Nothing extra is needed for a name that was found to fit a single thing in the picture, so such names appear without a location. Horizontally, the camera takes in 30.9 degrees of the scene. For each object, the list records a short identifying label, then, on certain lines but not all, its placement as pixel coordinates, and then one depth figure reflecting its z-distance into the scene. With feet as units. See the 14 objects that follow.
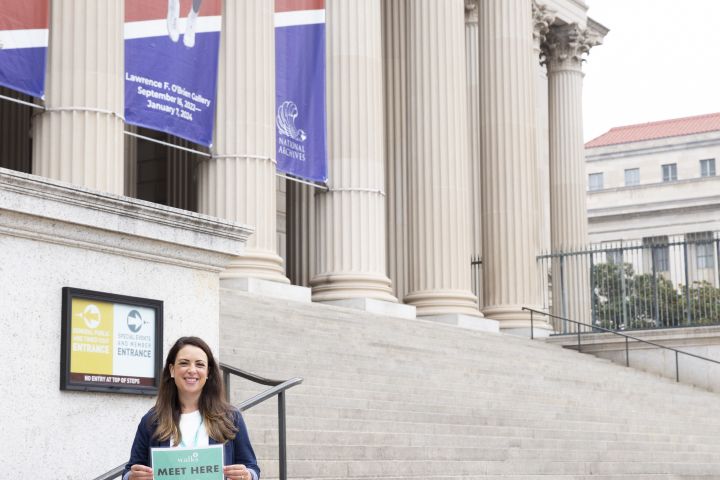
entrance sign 27.91
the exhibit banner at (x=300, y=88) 84.94
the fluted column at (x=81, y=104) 67.10
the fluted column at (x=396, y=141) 104.37
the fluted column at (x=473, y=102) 129.80
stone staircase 45.91
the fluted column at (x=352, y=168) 87.92
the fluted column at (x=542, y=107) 132.87
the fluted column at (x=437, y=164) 97.96
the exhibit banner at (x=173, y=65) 70.64
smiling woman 18.67
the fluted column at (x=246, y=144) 79.05
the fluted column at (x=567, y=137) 134.51
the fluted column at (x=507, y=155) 108.27
